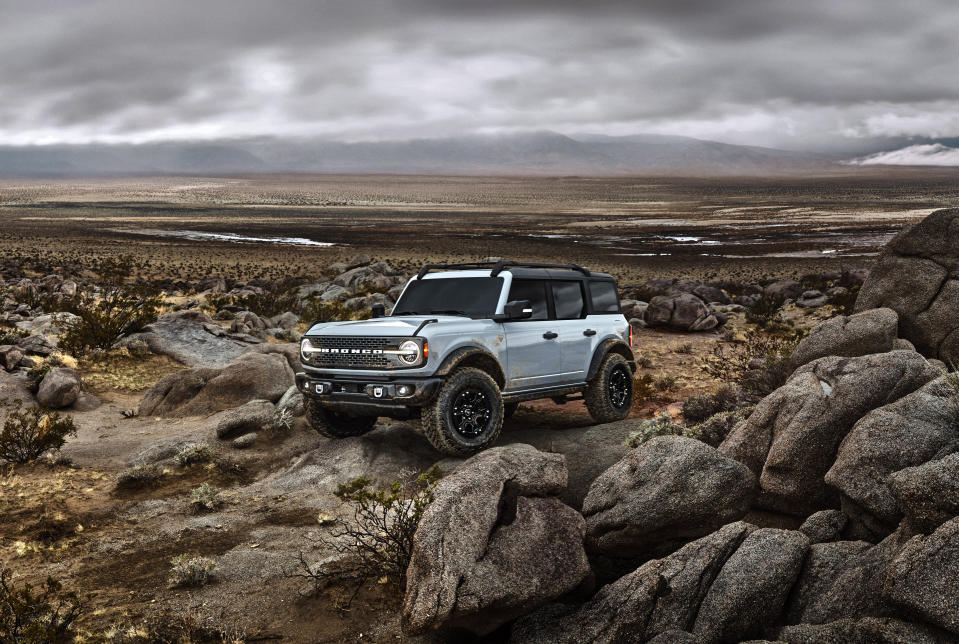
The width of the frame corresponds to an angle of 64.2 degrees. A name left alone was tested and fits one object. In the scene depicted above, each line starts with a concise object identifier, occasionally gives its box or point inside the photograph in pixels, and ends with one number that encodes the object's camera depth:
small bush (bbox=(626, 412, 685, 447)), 9.59
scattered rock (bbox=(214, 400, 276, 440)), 11.77
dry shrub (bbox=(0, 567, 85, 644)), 5.46
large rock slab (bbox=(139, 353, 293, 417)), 13.89
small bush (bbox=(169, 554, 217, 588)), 6.73
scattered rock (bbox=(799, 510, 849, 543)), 5.93
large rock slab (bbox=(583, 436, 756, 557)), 6.40
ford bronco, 9.36
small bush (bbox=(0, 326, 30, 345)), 17.36
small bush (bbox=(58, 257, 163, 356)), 17.25
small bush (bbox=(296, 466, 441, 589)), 6.72
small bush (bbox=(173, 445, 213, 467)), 10.57
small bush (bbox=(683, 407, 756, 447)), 9.20
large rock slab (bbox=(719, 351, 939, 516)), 6.70
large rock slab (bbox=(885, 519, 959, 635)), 4.34
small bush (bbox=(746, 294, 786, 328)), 25.34
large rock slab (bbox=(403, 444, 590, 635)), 5.26
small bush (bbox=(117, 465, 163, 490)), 9.88
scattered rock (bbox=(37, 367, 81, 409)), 14.05
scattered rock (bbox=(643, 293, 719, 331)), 24.36
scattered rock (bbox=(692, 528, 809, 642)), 5.15
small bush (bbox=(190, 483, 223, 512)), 8.91
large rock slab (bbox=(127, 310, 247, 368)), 18.16
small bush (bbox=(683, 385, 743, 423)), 11.02
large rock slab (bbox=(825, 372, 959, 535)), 5.82
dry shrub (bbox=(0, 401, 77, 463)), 10.65
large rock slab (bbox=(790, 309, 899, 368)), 10.35
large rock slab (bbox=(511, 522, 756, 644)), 5.20
